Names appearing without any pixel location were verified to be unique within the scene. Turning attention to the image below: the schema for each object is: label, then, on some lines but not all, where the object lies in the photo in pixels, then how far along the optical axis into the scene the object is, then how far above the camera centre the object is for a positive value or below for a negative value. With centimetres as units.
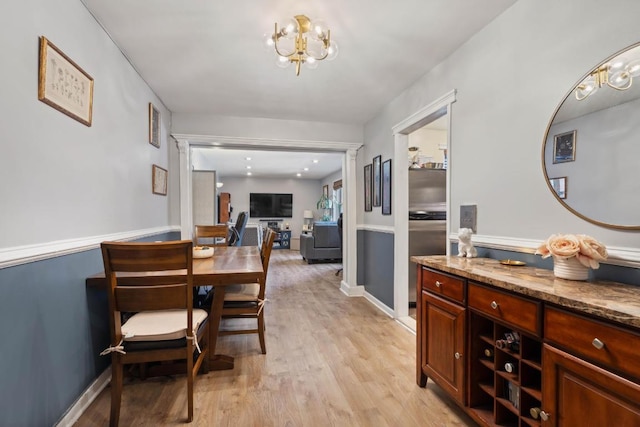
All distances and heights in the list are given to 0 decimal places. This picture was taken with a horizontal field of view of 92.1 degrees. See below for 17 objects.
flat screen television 1038 +30
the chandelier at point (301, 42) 182 +109
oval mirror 125 +31
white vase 128 -23
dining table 185 -38
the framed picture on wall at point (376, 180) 377 +43
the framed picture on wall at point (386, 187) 347 +31
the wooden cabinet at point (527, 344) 93 -52
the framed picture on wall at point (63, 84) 145 +67
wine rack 129 -73
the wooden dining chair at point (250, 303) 236 -70
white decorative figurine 196 -19
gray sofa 684 -65
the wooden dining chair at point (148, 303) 148 -45
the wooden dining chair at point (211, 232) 359 -21
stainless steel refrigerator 348 +0
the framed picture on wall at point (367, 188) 408 +35
